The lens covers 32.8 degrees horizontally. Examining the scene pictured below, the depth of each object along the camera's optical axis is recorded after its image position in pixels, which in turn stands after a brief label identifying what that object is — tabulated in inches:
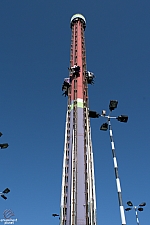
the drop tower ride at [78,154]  1416.1
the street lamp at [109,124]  637.4
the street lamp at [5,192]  974.0
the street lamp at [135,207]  1115.8
